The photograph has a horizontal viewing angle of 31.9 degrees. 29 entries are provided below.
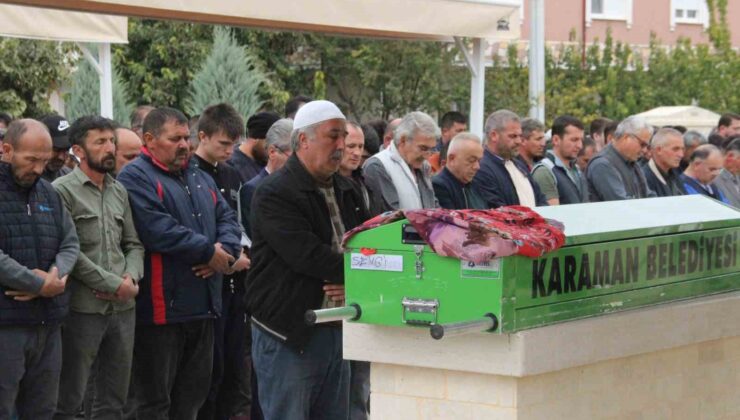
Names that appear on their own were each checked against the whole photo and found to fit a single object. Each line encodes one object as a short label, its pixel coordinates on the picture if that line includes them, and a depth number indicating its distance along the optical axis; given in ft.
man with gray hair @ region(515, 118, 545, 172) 36.55
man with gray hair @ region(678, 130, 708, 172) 47.02
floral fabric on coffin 16.28
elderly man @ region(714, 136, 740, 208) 41.27
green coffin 16.65
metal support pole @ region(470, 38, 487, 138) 41.96
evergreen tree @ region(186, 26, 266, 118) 78.23
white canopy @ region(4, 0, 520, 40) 28.68
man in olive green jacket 24.03
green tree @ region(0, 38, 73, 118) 65.46
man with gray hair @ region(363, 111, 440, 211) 28.89
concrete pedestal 16.96
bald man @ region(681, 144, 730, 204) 39.81
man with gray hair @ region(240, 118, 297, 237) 28.12
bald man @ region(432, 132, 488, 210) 29.94
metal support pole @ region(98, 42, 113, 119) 38.11
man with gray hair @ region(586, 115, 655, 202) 37.29
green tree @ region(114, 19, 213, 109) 89.81
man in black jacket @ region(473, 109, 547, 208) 31.89
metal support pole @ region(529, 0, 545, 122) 52.85
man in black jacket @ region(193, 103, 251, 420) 27.76
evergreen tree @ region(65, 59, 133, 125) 80.33
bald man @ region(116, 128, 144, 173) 28.73
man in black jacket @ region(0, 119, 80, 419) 22.20
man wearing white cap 19.92
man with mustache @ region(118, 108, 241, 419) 24.88
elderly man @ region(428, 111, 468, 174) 41.98
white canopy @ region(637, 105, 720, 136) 84.07
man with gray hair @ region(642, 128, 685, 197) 39.68
